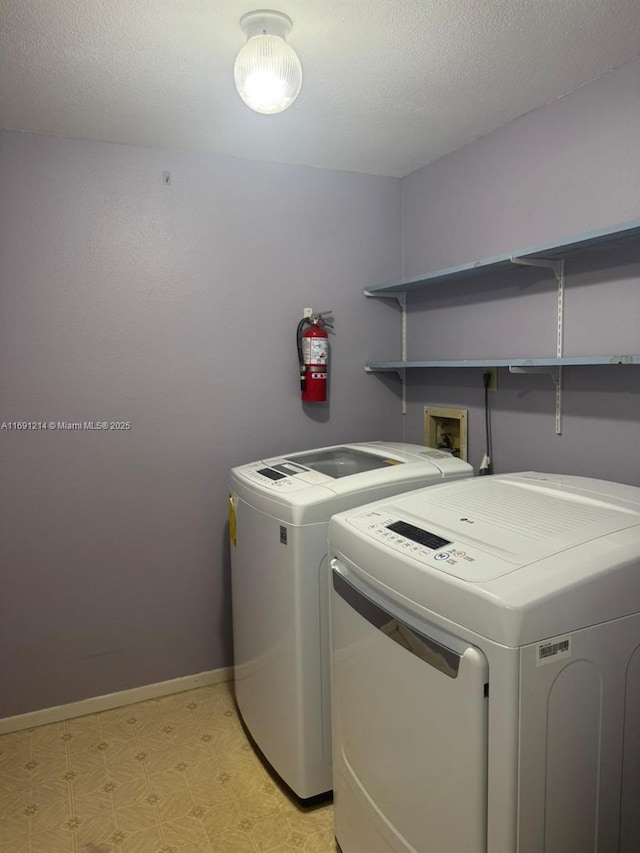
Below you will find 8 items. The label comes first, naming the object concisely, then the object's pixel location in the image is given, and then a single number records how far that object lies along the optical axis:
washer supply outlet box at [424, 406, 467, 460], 2.53
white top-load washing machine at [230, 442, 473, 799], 1.80
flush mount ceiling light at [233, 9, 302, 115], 1.50
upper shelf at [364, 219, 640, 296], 1.61
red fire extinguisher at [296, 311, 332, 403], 2.55
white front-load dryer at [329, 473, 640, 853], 1.04
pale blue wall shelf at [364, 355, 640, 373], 1.64
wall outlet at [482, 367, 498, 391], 2.33
